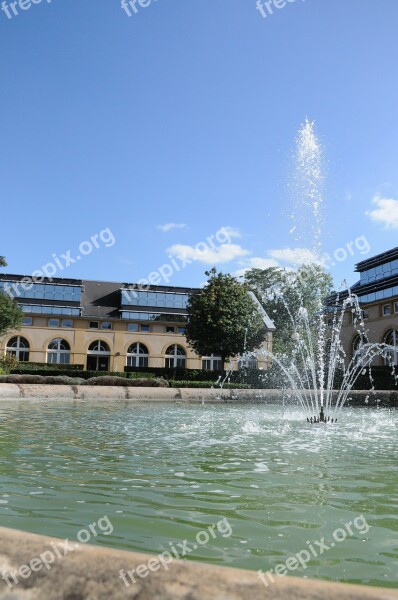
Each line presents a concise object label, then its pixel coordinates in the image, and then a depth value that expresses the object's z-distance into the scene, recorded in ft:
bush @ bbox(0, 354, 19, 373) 106.54
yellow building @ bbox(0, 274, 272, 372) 196.34
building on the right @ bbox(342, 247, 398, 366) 195.11
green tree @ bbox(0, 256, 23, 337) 145.48
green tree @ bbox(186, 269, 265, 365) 146.10
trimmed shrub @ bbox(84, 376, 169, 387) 81.35
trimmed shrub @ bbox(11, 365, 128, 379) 124.67
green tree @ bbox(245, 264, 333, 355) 228.02
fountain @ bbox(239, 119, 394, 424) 76.69
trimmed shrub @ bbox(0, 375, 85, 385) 76.38
